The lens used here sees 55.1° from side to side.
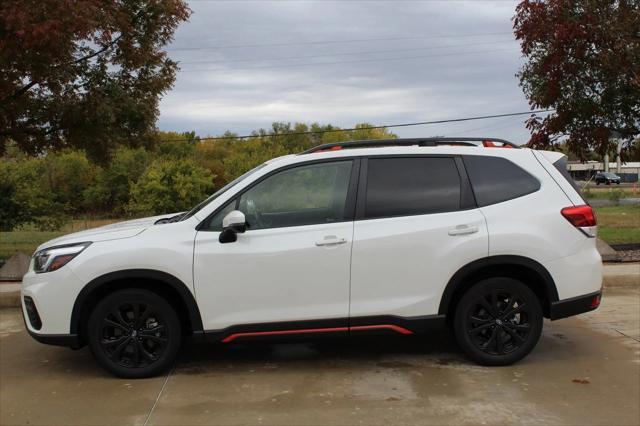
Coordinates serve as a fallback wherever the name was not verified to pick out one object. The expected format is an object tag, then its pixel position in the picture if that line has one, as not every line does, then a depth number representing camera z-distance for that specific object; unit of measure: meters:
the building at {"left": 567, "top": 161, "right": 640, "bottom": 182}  109.97
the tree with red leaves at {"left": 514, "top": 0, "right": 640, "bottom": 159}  9.48
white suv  4.73
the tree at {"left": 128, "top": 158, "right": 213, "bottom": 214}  52.59
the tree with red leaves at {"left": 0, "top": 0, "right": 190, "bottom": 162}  7.47
